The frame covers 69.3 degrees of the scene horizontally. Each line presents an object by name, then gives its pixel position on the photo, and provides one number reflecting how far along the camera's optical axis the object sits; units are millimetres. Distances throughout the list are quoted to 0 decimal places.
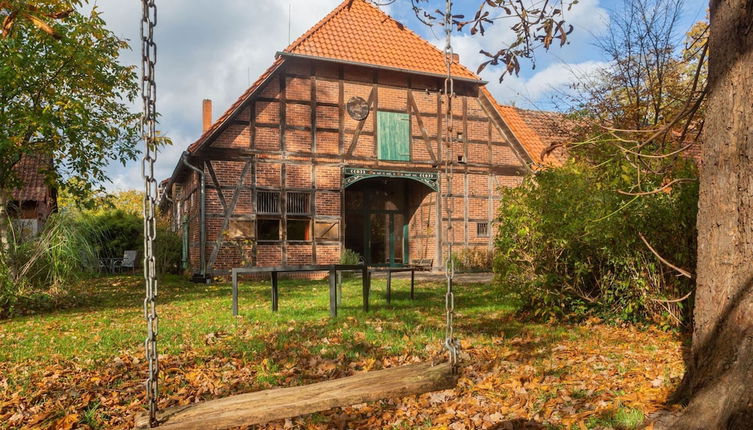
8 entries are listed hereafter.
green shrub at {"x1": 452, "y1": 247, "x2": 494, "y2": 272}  17953
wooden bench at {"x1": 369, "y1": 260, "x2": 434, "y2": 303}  8478
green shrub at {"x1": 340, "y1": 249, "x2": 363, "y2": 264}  16078
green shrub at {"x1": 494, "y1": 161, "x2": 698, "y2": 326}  5930
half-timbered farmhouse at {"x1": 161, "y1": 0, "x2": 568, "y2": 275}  15688
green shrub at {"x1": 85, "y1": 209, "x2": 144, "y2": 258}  23917
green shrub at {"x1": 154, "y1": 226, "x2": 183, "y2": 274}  15875
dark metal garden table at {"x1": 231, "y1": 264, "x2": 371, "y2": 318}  7473
